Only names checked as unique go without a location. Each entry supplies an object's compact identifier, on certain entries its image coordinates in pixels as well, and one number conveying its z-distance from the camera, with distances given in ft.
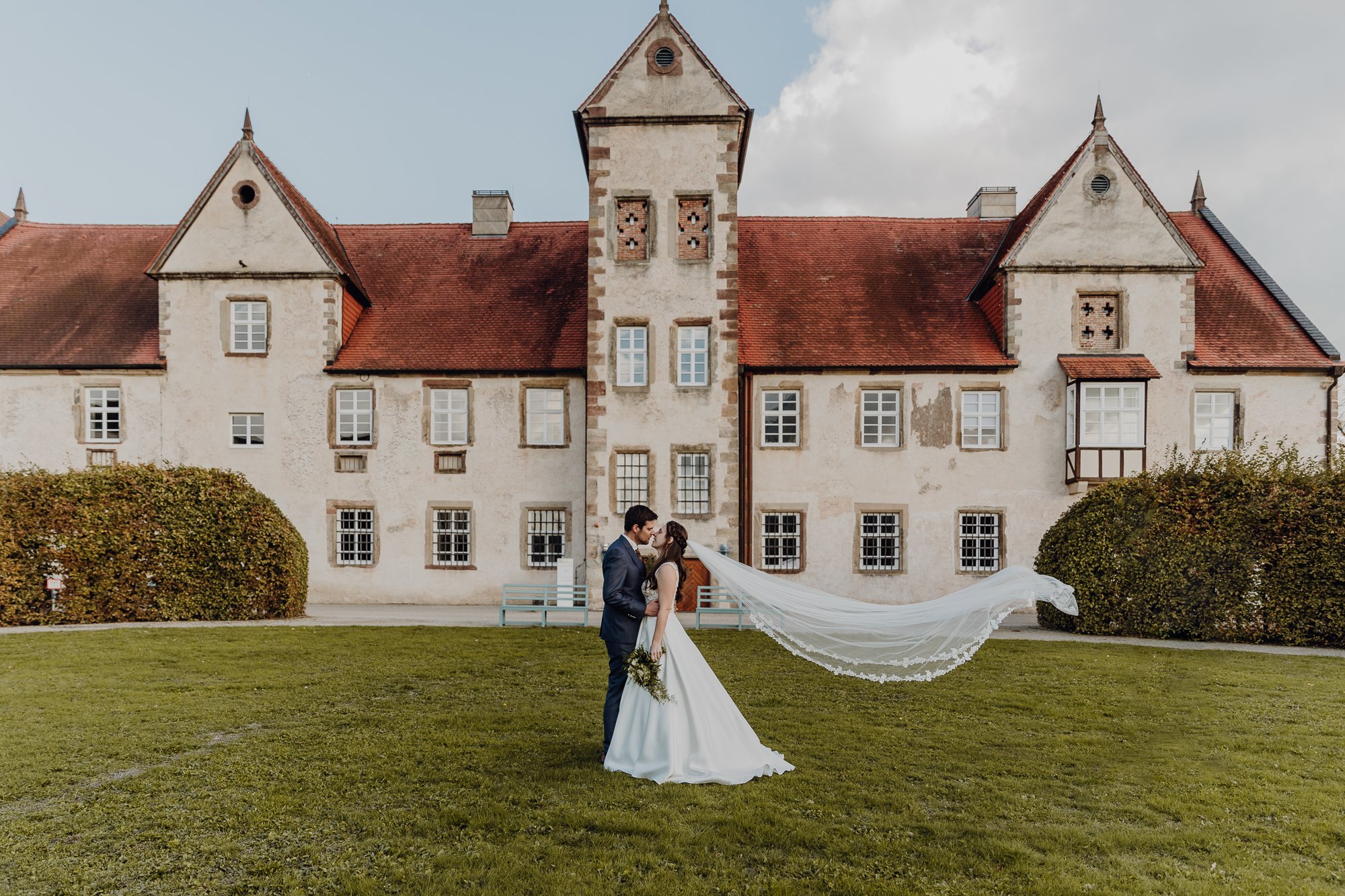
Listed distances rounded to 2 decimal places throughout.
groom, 26.30
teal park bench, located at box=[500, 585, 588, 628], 61.27
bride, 25.75
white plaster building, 73.15
